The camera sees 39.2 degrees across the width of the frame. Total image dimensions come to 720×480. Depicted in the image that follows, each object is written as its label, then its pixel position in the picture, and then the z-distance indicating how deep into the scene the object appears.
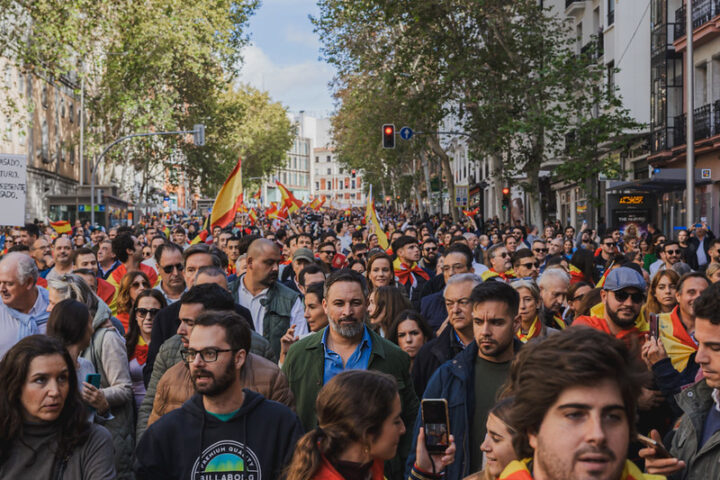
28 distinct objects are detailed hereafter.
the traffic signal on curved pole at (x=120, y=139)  36.69
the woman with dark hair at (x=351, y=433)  3.61
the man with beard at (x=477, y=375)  4.95
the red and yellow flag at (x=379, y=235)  17.81
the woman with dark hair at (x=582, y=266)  10.94
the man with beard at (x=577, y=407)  2.52
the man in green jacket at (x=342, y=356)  5.62
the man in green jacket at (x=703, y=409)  3.78
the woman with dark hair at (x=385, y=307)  8.13
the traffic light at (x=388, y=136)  32.16
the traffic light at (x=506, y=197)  36.91
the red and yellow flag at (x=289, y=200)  24.56
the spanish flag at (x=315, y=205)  54.45
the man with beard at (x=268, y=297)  7.89
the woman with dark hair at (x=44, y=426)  4.32
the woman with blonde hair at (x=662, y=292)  8.23
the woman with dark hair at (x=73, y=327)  5.74
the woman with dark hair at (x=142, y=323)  7.38
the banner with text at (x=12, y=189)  12.41
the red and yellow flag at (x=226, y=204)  16.38
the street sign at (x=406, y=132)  37.38
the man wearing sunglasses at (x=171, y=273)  8.90
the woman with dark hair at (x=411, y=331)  7.11
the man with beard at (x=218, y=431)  4.20
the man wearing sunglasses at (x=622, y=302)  6.21
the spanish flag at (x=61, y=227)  21.55
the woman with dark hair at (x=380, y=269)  9.79
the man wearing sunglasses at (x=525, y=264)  10.65
